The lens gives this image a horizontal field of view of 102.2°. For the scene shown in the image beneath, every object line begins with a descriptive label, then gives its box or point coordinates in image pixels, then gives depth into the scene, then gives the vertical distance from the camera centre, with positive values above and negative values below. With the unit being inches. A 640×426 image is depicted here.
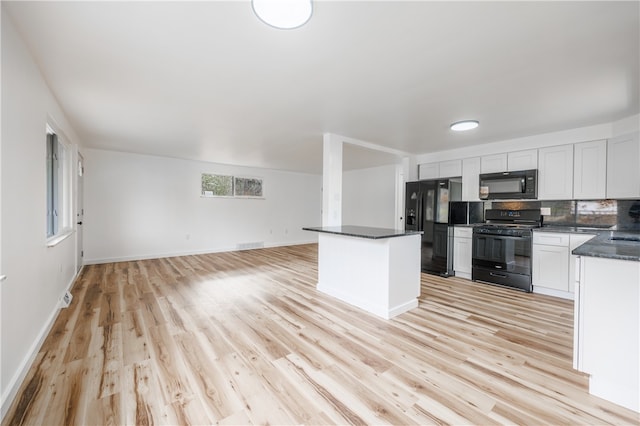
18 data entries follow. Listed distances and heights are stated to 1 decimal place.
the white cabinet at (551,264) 133.9 -27.6
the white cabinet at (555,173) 143.9 +22.6
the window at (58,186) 122.0 +11.5
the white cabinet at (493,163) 167.0 +32.1
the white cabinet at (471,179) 177.5 +22.9
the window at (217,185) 261.6 +24.8
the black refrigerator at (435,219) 179.6 -6.1
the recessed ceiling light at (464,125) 133.6 +45.4
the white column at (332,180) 156.3 +18.8
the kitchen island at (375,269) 110.7 -27.4
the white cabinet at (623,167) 120.3 +22.4
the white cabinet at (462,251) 170.4 -26.4
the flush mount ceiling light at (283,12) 56.3 +45.0
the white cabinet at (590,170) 134.0 +22.8
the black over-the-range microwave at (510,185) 153.3 +16.5
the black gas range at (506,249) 145.3 -22.1
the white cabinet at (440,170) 187.9 +31.9
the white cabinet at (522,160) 155.0 +32.1
